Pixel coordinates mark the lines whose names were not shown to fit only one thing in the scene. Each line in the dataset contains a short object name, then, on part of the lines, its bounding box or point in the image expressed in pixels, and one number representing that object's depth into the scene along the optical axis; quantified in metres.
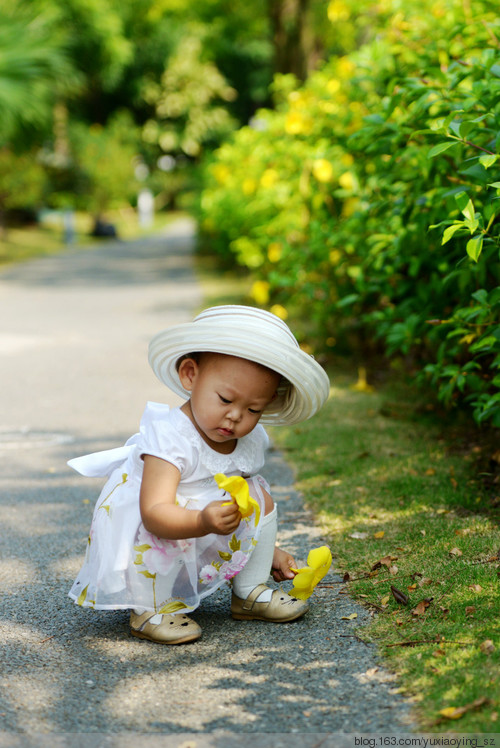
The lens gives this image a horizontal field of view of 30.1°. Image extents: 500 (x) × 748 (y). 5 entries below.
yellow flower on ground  2.76
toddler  2.61
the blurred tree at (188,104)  34.41
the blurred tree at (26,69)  14.52
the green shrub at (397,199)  3.60
